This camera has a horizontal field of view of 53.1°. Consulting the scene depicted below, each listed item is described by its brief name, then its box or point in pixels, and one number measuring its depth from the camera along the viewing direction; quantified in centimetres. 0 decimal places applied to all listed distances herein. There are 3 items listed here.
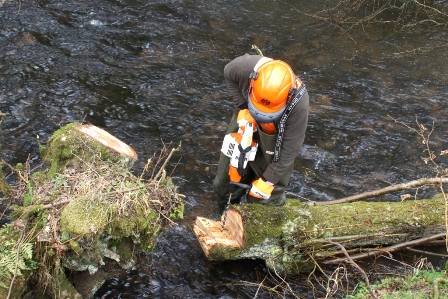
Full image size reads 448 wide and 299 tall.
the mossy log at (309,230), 421
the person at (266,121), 367
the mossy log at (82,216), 337
